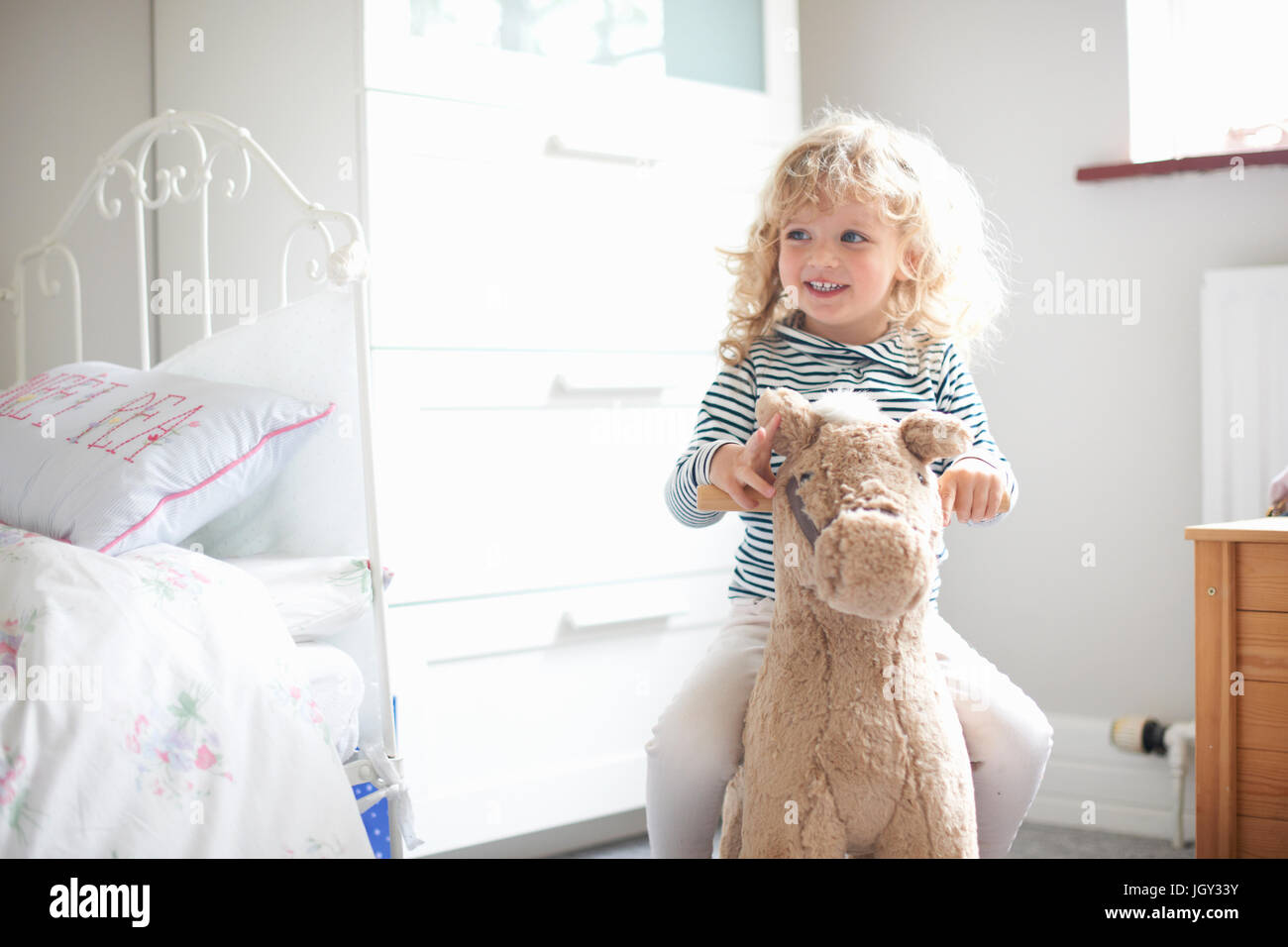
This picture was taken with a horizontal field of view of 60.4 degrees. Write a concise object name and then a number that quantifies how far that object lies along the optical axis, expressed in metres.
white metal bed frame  1.20
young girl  0.91
